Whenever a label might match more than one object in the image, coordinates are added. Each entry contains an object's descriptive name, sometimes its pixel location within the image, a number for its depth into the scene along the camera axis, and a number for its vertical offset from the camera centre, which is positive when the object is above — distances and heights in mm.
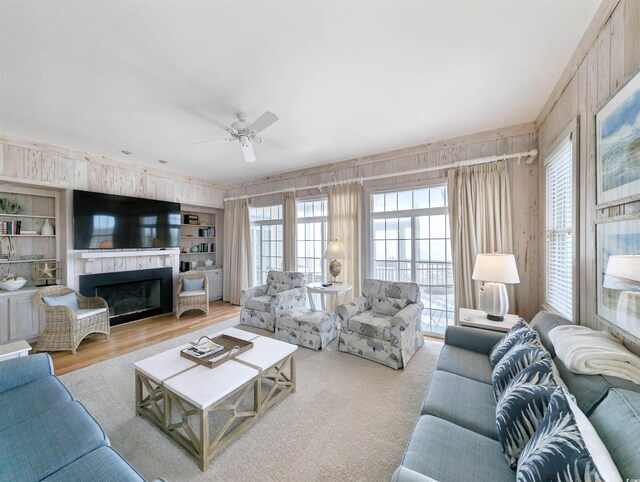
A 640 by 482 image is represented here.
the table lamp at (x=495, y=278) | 2469 -360
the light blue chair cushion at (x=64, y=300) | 3244 -780
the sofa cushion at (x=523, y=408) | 1079 -751
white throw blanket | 1159 -561
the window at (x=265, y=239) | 5336 +47
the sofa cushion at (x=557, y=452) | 736 -667
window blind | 2143 +111
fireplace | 4074 -872
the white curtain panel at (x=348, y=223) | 4129 +300
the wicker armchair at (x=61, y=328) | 3182 -1097
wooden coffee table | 1643 -1090
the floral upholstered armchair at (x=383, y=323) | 2732 -935
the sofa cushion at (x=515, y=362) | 1433 -716
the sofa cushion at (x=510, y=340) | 1754 -714
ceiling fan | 2283 +1118
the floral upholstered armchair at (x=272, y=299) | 3826 -911
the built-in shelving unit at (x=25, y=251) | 3309 -133
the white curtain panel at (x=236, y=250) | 5551 -194
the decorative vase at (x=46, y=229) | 3752 +188
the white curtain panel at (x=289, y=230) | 4887 +216
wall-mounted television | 3812 +328
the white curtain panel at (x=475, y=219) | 3121 +277
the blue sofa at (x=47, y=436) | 1093 -981
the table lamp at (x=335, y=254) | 3783 -191
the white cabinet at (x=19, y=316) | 3258 -992
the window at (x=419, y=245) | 3605 -60
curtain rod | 2986 +1011
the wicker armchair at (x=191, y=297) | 4664 -1042
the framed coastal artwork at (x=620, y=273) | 1239 -171
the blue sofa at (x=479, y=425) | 886 -966
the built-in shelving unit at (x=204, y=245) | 5754 -81
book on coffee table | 2080 -912
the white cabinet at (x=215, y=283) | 5789 -966
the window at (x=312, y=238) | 4695 +59
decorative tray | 1999 -926
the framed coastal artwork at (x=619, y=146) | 1260 +519
